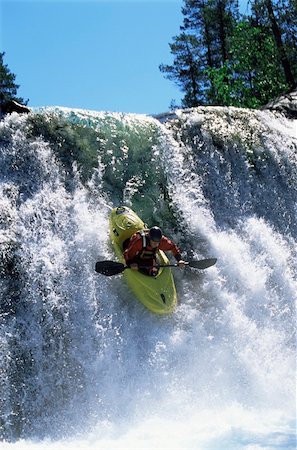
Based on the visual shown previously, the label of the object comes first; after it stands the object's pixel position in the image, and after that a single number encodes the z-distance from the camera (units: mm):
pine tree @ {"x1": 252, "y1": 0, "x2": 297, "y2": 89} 20125
